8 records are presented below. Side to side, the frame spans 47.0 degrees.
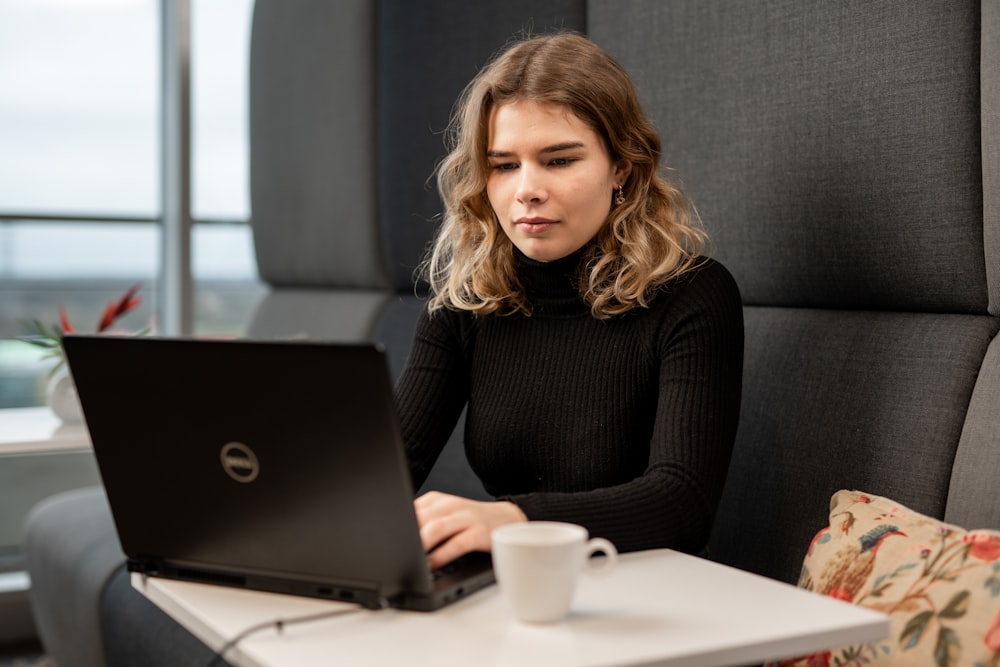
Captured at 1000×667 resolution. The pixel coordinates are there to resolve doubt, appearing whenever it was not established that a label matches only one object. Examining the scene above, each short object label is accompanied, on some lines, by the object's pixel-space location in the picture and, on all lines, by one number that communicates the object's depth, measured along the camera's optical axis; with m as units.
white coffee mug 0.90
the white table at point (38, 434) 2.32
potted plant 2.62
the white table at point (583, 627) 0.85
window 3.49
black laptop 0.93
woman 1.43
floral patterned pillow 1.02
